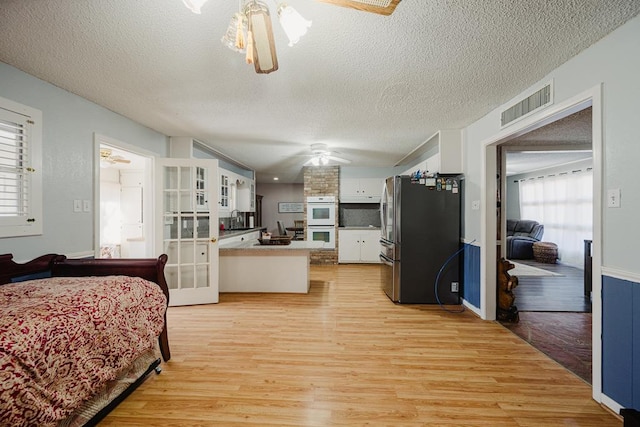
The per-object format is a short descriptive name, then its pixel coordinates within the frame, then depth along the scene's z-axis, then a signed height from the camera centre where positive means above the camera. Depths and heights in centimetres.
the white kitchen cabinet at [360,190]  641 +55
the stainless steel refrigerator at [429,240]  352 -36
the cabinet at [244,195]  610 +43
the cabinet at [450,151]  358 +83
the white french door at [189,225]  350 -17
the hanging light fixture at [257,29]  116 +83
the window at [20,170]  200 +34
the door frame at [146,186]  276 +31
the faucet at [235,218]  584 -12
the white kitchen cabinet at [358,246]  614 -77
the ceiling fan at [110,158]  373 +87
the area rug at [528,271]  521 -120
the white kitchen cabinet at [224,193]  496 +37
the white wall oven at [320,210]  630 +6
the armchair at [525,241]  679 -73
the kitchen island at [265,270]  397 -86
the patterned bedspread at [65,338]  111 -65
